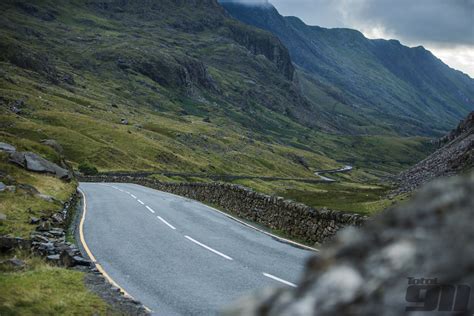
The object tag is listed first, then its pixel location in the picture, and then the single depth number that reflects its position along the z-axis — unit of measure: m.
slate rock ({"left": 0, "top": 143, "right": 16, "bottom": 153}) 33.56
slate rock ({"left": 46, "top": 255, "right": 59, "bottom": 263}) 13.37
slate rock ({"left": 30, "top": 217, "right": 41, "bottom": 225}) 17.87
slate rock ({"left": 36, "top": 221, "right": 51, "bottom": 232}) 16.94
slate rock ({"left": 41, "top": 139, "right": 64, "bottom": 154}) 52.03
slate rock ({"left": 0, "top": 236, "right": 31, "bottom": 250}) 13.88
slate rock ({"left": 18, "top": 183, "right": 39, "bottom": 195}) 24.61
